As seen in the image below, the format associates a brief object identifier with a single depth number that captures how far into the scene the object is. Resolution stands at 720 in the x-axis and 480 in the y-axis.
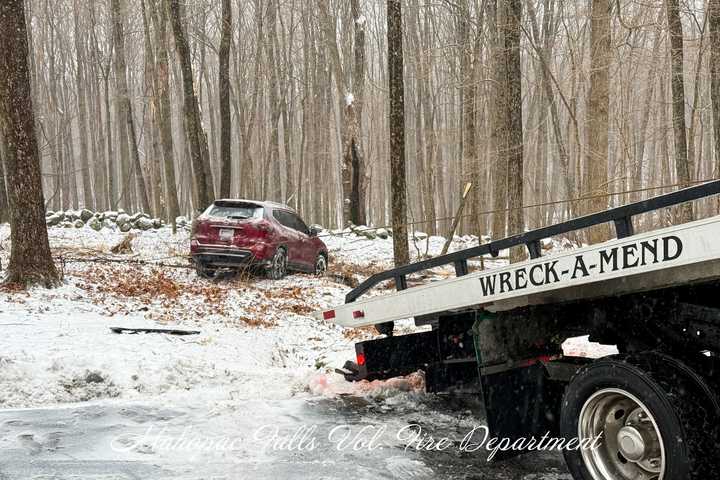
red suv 14.74
